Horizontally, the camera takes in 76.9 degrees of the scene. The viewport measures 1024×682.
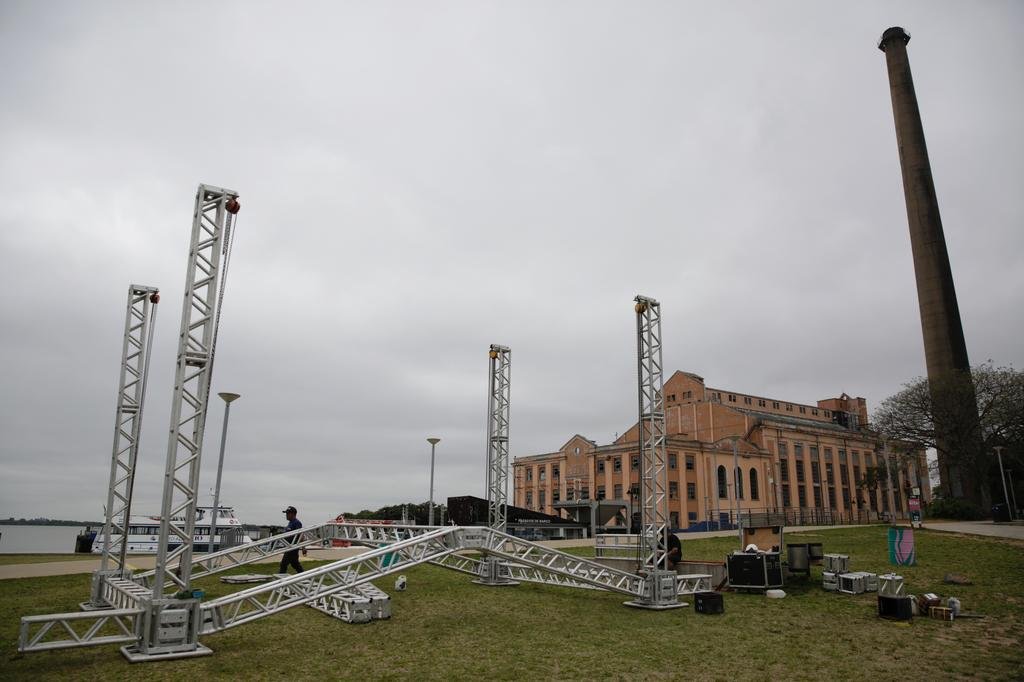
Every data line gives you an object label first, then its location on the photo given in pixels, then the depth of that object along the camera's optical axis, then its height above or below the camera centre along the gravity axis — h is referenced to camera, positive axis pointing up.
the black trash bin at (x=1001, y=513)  41.28 -1.25
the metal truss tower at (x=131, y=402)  15.64 +1.92
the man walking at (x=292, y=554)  18.52 -2.04
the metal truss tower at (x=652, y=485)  16.09 +0.07
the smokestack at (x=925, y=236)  60.72 +24.39
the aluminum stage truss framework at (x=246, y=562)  10.36 -1.88
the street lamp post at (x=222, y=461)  22.15 +0.68
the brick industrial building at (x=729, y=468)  63.19 +2.20
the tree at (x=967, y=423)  48.41 +5.23
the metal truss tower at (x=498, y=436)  22.11 +1.68
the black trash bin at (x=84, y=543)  36.97 -3.69
